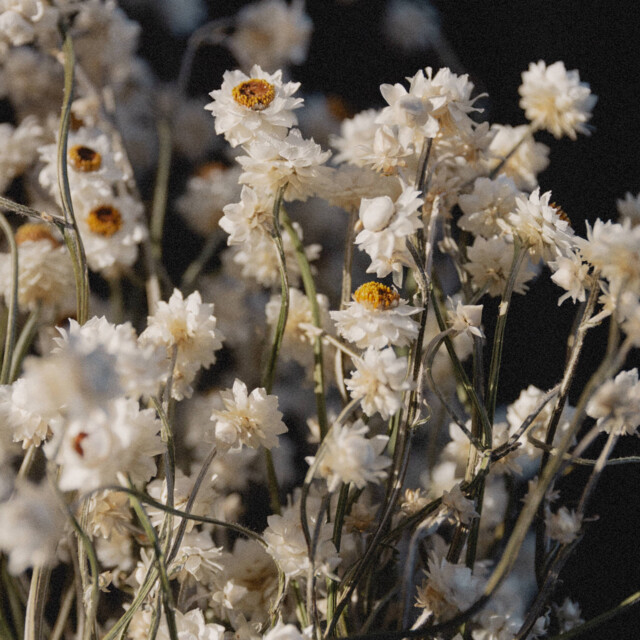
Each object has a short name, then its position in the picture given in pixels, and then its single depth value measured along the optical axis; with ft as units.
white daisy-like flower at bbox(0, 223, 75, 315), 1.89
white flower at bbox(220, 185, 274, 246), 1.75
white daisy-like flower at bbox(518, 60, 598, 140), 1.84
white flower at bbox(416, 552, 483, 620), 1.68
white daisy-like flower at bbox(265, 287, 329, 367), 1.83
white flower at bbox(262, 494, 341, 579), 1.68
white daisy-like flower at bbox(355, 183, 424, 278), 1.67
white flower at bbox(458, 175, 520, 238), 1.77
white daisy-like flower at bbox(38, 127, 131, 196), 1.88
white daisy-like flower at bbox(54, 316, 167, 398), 1.58
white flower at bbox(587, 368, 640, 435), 1.64
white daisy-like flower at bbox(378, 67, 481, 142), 1.72
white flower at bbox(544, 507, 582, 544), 1.69
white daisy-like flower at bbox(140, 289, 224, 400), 1.72
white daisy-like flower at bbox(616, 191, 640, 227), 1.85
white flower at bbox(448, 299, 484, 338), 1.71
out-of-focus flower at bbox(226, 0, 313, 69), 2.08
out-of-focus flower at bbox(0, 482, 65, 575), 1.56
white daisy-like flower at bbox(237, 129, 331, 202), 1.73
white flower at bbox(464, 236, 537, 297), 1.78
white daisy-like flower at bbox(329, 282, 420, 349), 1.69
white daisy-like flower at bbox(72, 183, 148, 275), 1.90
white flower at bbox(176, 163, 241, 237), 2.05
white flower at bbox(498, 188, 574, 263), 1.71
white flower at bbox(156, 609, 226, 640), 1.70
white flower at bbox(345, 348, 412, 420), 1.66
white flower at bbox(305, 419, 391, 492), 1.62
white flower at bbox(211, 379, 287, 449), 1.71
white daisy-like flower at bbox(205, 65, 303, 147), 1.75
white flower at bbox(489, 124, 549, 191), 1.89
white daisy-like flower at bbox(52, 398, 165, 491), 1.59
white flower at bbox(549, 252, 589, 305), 1.70
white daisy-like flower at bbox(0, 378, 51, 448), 1.67
